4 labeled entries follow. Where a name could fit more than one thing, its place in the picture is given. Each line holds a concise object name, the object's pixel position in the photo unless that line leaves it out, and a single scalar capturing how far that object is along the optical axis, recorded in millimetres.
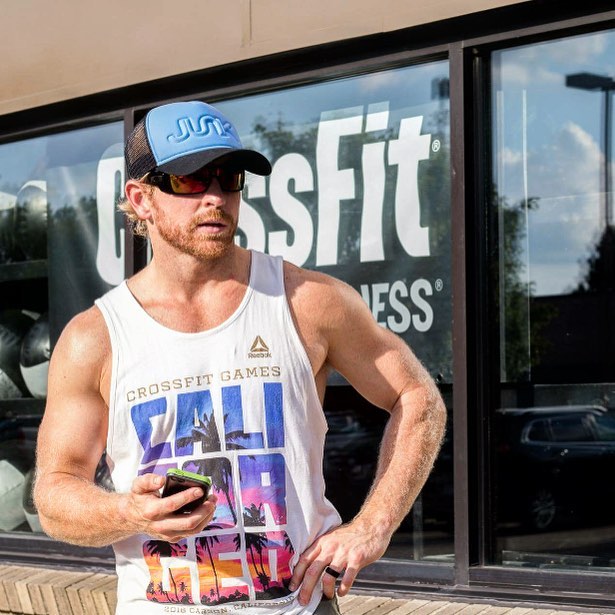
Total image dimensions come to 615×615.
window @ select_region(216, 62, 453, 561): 5199
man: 2861
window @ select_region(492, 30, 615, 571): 4867
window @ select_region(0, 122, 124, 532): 6352
